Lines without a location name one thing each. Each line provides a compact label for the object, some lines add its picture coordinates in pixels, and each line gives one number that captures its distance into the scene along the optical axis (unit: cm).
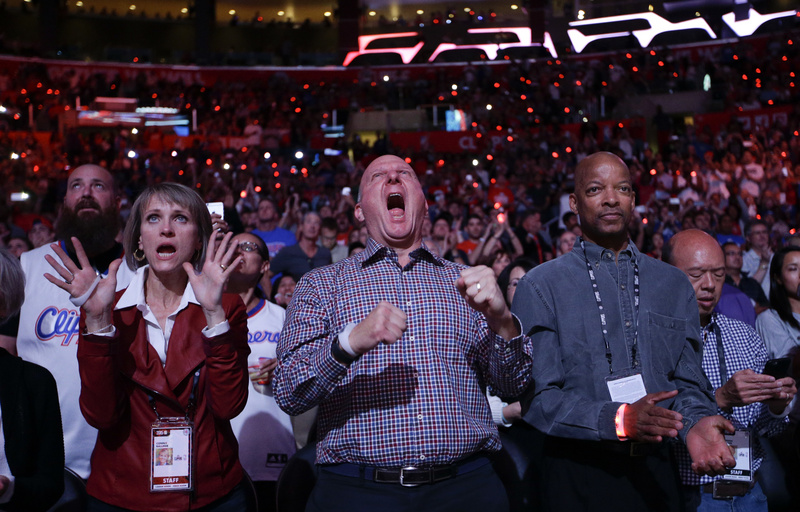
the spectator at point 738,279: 586
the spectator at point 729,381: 275
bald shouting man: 234
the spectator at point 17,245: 616
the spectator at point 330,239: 709
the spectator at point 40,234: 693
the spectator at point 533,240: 800
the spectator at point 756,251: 684
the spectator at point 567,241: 649
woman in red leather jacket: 238
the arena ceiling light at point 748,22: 2072
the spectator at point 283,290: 504
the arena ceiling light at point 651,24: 2200
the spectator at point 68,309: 299
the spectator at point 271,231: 673
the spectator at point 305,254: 595
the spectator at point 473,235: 754
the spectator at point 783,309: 380
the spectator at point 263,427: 342
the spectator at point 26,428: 218
